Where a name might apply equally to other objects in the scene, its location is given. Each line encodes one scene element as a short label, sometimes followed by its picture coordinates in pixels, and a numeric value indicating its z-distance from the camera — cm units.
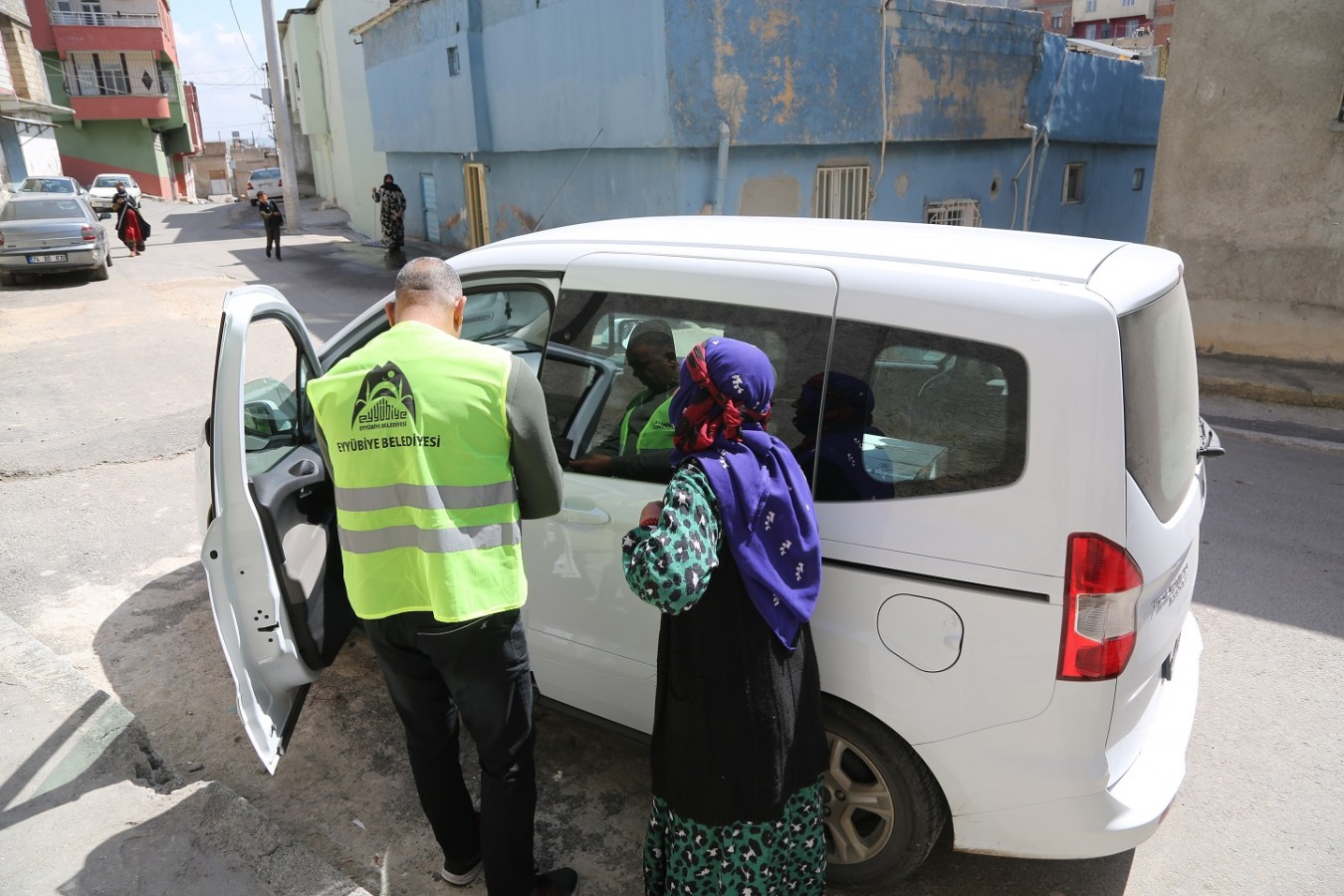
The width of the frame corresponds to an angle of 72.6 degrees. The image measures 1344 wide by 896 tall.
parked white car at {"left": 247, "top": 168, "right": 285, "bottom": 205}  3792
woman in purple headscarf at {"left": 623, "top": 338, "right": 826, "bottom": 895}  212
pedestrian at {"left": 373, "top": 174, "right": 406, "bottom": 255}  1864
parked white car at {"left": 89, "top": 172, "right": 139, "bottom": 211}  3488
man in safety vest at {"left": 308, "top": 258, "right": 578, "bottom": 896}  228
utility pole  2297
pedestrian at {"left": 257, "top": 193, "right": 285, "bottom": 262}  1897
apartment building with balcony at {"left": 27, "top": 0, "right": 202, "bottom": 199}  4334
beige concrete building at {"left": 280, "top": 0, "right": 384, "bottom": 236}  2594
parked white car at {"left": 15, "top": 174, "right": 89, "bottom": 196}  2520
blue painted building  1071
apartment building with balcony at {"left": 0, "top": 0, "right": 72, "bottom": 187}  2948
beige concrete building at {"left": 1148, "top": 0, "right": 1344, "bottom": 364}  815
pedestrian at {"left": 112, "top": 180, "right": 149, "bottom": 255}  1992
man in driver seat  276
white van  219
